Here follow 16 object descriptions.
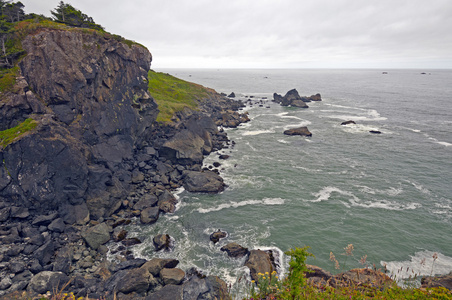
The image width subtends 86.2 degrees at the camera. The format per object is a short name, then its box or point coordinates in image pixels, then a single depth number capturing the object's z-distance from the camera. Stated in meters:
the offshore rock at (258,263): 26.25
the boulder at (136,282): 23.17
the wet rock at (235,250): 29.27
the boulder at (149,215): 35.50
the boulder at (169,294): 21.31
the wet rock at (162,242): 30.55
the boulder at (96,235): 29.91
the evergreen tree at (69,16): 47.94
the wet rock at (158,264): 25.83
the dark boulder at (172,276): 24.72
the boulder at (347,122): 90.86
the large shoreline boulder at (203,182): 44.50
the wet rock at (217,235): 31.92
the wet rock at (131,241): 31.06
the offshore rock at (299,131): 77.94
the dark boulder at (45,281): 22.73
